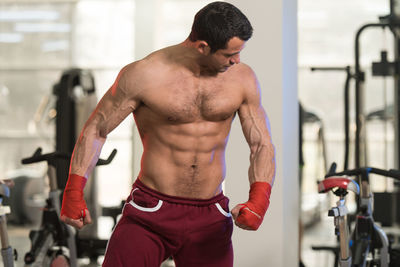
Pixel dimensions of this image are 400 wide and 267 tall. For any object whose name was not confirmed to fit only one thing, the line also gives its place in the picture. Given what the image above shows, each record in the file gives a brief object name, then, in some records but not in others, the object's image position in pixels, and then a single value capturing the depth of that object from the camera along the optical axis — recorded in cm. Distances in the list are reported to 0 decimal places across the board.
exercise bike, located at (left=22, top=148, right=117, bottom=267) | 636
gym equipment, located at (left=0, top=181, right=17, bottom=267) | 565
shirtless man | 388
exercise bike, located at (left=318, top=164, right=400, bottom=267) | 523
